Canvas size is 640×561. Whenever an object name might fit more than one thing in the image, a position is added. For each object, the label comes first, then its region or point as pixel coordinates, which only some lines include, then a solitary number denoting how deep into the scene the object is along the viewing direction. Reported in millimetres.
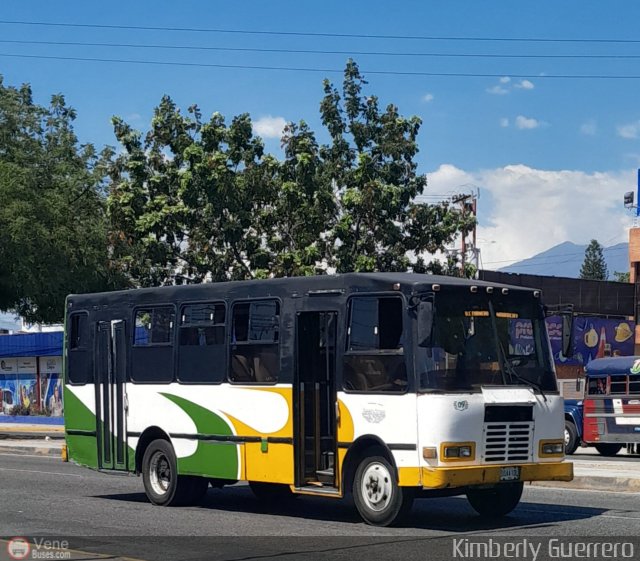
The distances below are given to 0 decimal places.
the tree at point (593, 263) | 137125
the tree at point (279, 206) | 37750
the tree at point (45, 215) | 34000
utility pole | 52556
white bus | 12633
